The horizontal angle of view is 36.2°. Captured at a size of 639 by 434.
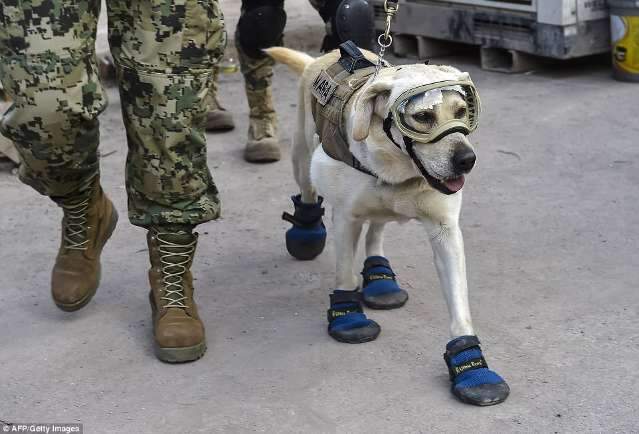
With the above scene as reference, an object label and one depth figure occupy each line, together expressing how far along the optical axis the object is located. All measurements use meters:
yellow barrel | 5.39
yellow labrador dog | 2.47
